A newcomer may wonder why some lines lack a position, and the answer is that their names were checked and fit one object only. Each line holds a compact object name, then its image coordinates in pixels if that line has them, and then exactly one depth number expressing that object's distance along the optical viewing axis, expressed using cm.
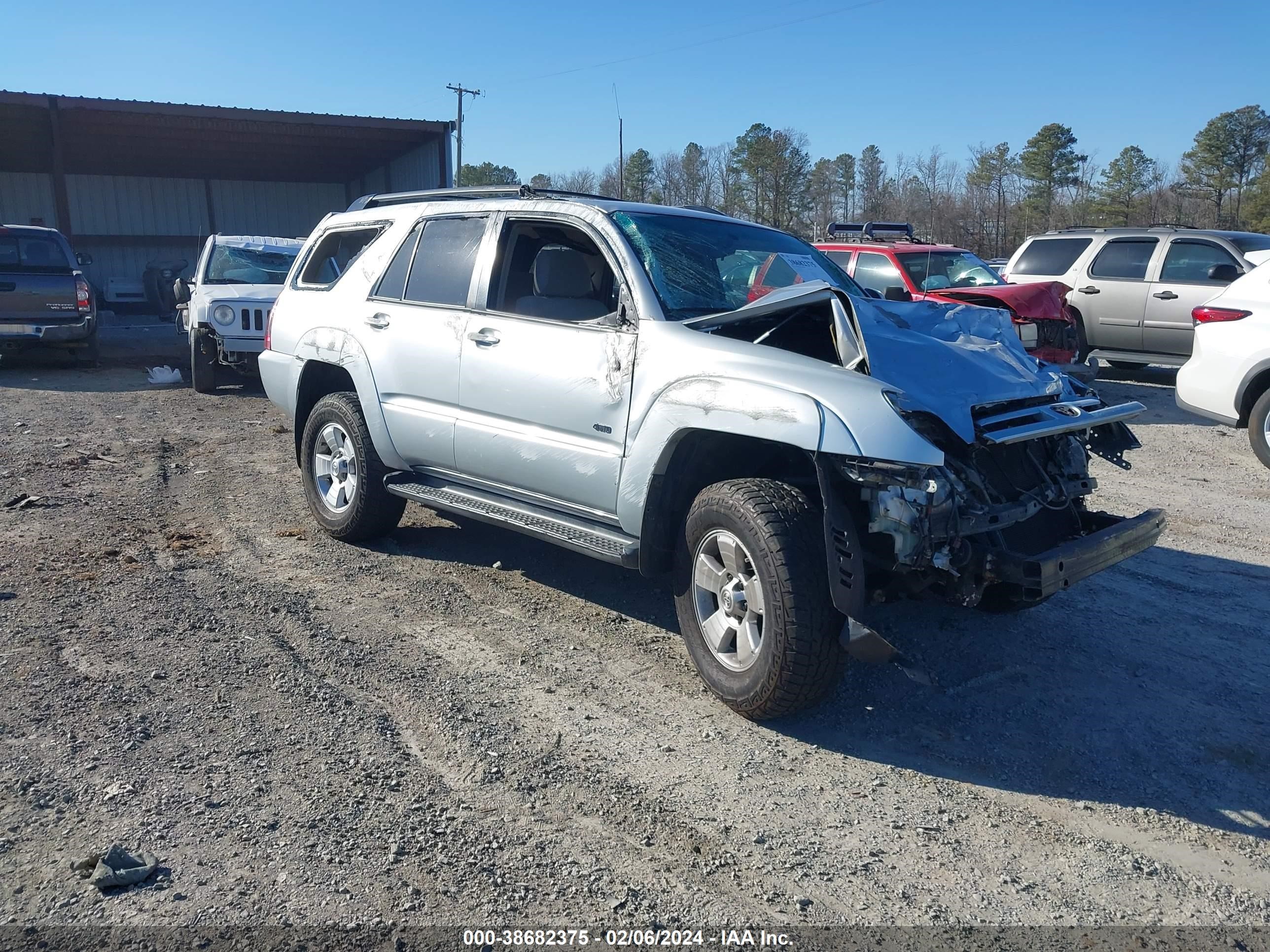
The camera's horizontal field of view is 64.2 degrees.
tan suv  1194
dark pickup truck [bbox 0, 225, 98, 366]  1369
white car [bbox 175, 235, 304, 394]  1210
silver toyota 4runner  367
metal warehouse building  2334
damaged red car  1016
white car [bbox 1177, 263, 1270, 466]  828
